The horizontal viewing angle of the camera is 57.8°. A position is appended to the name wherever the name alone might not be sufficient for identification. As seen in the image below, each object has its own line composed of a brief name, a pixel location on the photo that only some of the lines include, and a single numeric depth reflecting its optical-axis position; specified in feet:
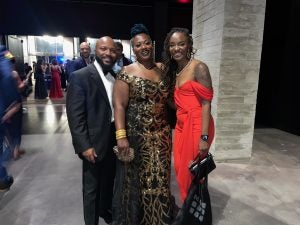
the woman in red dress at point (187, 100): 6.86
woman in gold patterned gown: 6.48
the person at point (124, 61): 15.88
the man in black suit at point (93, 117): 6.81
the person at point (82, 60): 13.88
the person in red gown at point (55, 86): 41.60
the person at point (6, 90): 9.43
